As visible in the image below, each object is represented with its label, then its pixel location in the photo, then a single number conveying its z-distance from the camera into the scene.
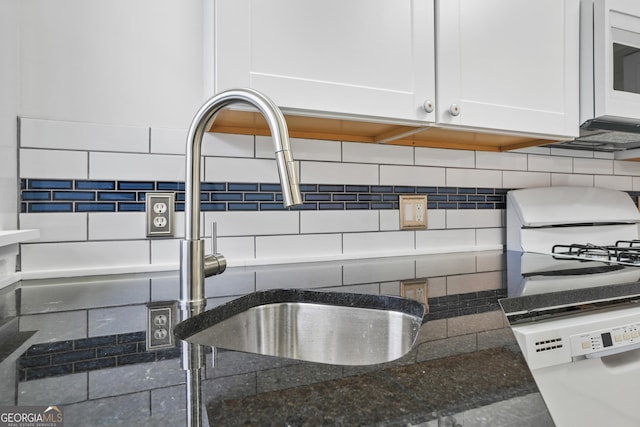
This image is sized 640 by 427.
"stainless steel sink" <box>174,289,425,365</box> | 0.75
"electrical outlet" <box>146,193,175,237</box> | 1.03
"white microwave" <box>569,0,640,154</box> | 1.21
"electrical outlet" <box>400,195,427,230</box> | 1.35
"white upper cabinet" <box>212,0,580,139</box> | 0.87
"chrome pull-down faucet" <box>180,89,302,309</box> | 0.68
